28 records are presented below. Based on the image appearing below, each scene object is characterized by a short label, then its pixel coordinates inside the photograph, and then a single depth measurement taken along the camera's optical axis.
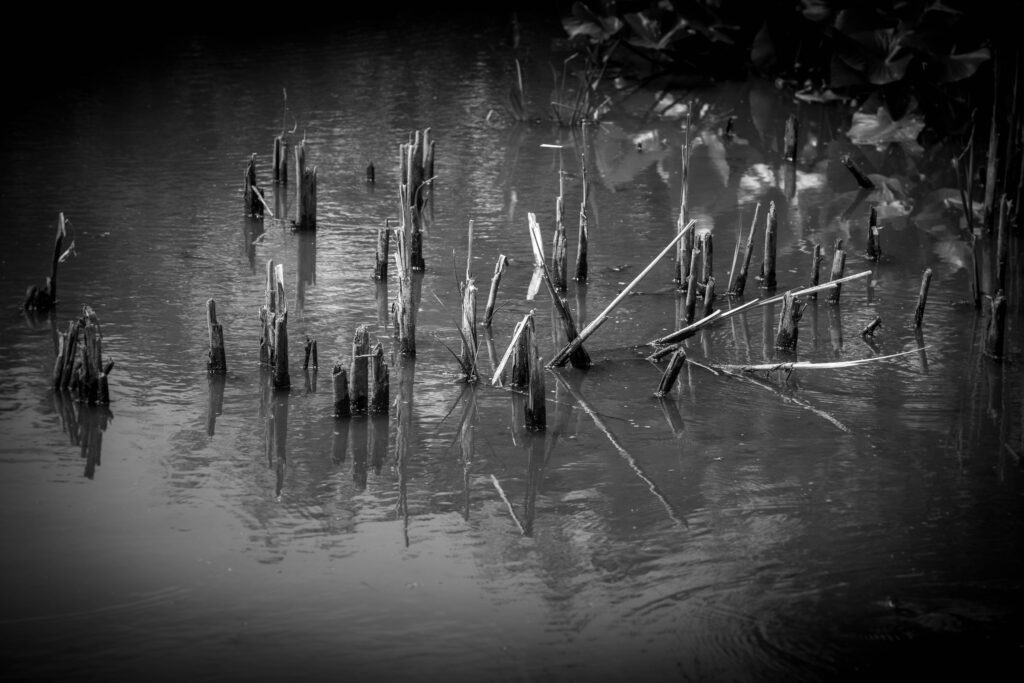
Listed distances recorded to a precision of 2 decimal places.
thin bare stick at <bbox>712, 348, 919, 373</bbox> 11.88
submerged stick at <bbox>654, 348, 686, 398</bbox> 11.75
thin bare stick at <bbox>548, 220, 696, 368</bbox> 12.32
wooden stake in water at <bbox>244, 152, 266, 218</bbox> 17.42
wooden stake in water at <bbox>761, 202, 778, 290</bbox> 14.96
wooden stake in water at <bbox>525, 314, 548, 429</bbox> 10.91
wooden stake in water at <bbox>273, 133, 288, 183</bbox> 18.98
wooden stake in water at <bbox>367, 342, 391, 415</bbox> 11.13
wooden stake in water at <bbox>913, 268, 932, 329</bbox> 13.62
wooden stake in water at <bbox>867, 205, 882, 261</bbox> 16.14
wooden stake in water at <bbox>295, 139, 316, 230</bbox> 16.62
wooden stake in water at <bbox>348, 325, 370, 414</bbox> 11.16
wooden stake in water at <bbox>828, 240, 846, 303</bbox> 14.31
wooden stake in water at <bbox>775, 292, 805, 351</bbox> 12.98
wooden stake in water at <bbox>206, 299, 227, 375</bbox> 11.91
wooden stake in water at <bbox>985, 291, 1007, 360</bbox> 12.51
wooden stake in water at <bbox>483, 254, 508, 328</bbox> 12.86
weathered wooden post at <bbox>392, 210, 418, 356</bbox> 12.12
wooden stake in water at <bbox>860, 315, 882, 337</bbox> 13.40
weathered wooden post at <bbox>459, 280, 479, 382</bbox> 11.86
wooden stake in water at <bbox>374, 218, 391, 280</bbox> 14.89
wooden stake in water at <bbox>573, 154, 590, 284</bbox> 14.54
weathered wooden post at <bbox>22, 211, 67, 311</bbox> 13.39
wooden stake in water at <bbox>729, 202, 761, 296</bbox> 14.48
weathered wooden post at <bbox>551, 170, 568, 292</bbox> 14.43
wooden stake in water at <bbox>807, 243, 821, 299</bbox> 14.56
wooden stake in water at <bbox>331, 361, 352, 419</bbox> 11.02
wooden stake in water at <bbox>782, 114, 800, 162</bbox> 21.62
